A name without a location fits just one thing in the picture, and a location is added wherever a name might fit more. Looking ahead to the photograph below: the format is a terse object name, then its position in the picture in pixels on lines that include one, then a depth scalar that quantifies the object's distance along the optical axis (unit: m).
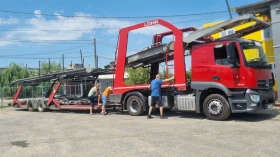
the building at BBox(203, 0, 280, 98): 15.73
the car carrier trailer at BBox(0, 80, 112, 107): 17.67
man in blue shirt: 11.66
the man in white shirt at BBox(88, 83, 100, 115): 14.47
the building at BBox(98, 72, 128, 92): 20.57
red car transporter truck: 10.03
